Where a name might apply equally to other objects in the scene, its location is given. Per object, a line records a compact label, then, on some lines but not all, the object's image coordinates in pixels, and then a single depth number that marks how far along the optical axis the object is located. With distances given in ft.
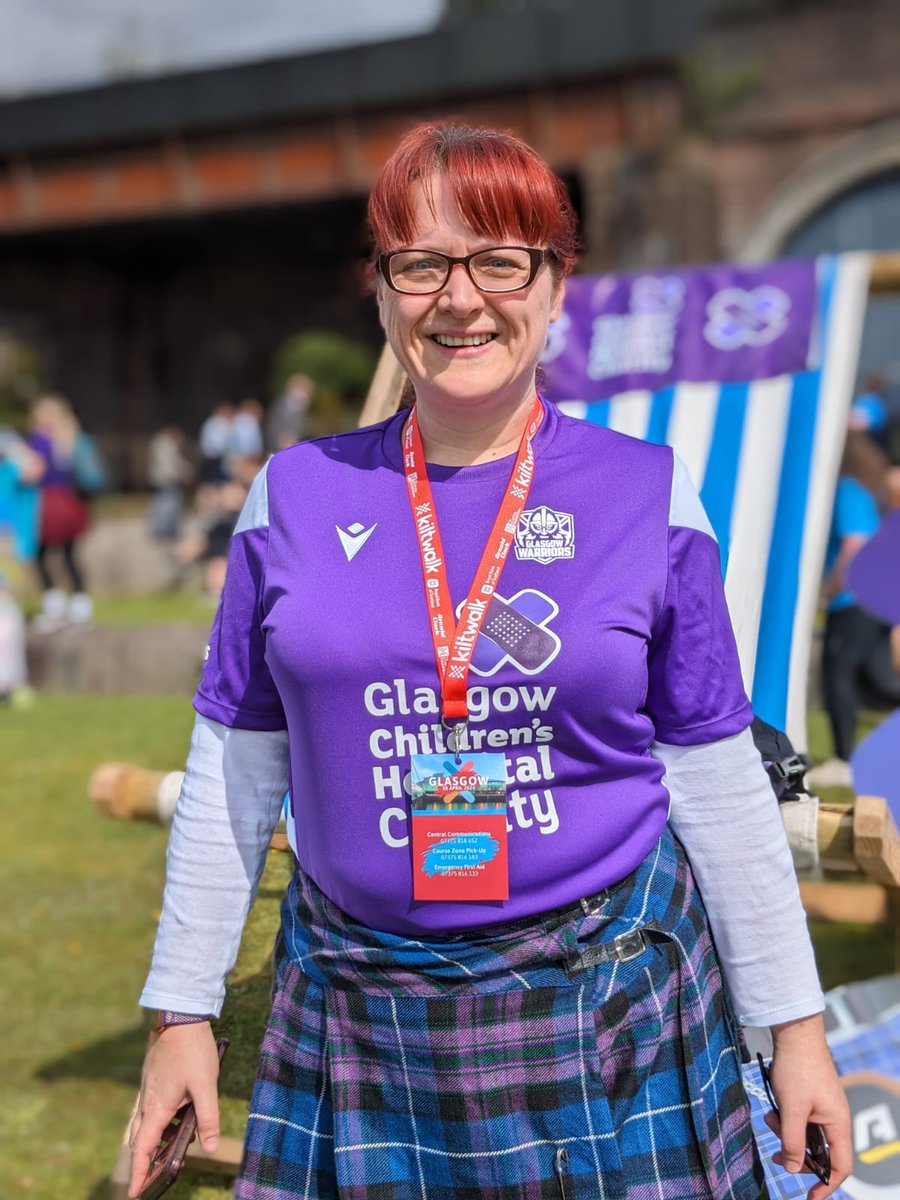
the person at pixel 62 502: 31.35
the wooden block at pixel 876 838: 5.93
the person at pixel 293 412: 46.93
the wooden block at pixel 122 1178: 6.90
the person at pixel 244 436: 45.88
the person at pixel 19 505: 31.55
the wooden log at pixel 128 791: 7.59
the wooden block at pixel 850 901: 9.36
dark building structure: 53.52
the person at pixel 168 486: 46.03
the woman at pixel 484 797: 4.26
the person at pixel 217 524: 29.01
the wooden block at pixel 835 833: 6.01
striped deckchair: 11.01
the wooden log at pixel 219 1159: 6.44
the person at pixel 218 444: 46.19
